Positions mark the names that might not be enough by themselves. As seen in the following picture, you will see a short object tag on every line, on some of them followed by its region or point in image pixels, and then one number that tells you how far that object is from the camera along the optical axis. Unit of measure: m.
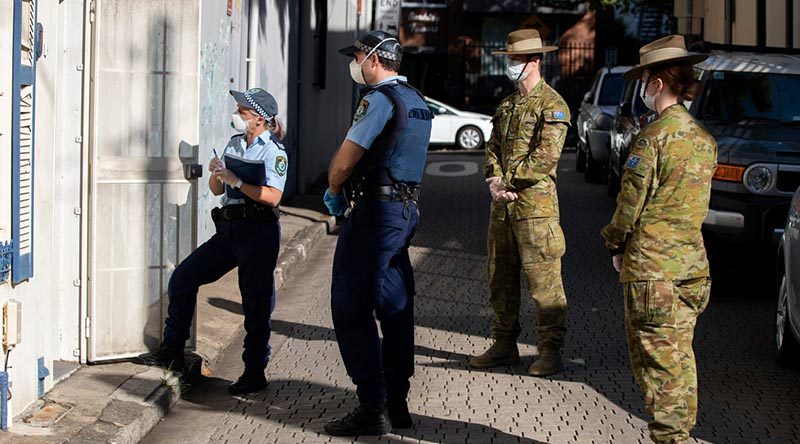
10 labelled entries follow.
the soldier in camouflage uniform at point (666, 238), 5.74
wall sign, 18.20
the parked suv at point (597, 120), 19.44
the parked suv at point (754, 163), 10.46
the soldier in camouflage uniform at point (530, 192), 7.76
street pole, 19.39
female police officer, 7.39
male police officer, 6.44
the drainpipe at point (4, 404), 6.16
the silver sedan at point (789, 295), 7.79
